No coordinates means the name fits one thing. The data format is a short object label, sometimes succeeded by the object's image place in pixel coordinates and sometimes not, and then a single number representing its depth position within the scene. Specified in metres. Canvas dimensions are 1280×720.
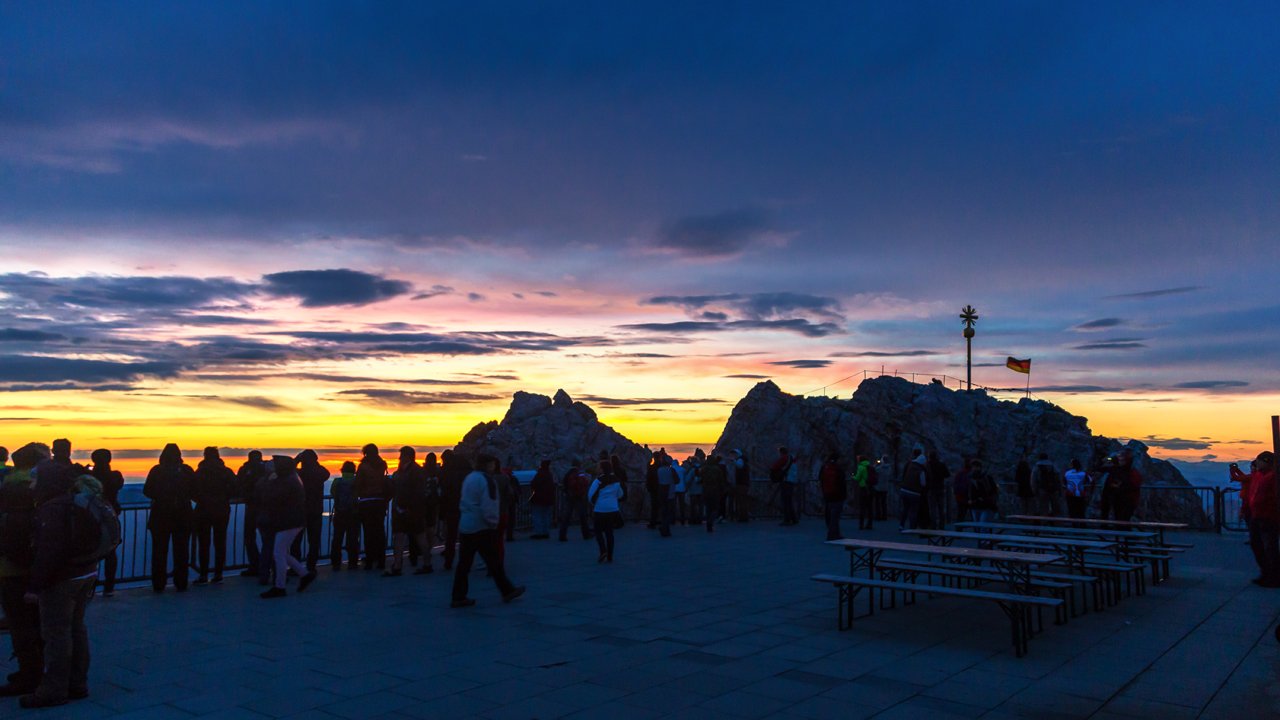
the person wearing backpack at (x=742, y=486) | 24.06
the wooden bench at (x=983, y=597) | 7.83
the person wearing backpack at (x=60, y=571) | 6.45
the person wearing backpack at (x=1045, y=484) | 21.05
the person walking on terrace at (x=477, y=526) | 10.84
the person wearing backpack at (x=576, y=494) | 19.53
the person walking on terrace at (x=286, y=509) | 12.18
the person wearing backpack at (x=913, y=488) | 19.53
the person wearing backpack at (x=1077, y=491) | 19.89
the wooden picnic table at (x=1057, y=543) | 9.80
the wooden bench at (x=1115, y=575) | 10.22
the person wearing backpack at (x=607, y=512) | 15.10
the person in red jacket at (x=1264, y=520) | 11.59
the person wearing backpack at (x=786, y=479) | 22.95
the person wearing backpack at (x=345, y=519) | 14.70
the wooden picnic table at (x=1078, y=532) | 11.49
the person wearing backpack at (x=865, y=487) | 21.75
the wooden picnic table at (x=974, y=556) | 8.48
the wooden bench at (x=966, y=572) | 8.98
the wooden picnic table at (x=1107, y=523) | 12.83
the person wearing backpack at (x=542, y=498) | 19.30
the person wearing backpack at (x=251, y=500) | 13.65
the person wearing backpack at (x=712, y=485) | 21.31
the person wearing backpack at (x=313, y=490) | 13.69
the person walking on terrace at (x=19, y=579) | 6.70
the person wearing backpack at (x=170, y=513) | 12.25
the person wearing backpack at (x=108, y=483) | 11.79
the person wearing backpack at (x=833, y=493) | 17.97
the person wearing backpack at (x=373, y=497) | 14.43
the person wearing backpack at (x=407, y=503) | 13.90
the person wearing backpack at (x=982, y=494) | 18.31
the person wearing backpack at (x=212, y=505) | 13.08
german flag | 58.22
